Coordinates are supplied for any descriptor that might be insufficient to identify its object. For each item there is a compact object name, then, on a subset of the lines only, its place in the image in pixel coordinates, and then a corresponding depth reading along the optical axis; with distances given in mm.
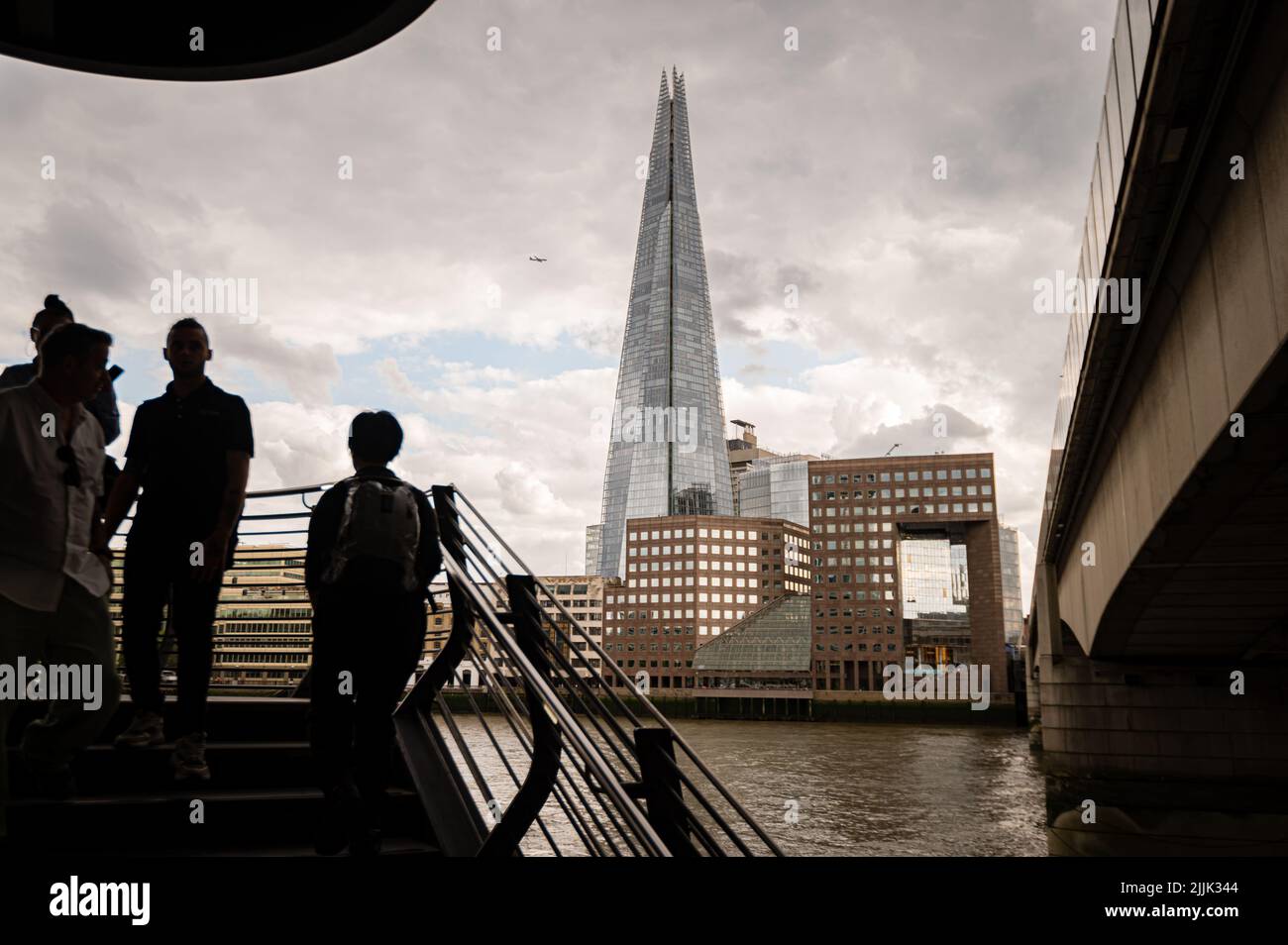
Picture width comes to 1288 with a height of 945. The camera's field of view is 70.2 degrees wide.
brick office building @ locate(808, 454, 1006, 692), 104488
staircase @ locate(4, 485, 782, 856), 3170
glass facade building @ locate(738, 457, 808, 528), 189125
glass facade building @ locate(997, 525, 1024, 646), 187625
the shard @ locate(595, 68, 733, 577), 162500
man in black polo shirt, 3768
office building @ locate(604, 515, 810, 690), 116438
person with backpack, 3359
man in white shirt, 2656
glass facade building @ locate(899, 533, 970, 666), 132375
